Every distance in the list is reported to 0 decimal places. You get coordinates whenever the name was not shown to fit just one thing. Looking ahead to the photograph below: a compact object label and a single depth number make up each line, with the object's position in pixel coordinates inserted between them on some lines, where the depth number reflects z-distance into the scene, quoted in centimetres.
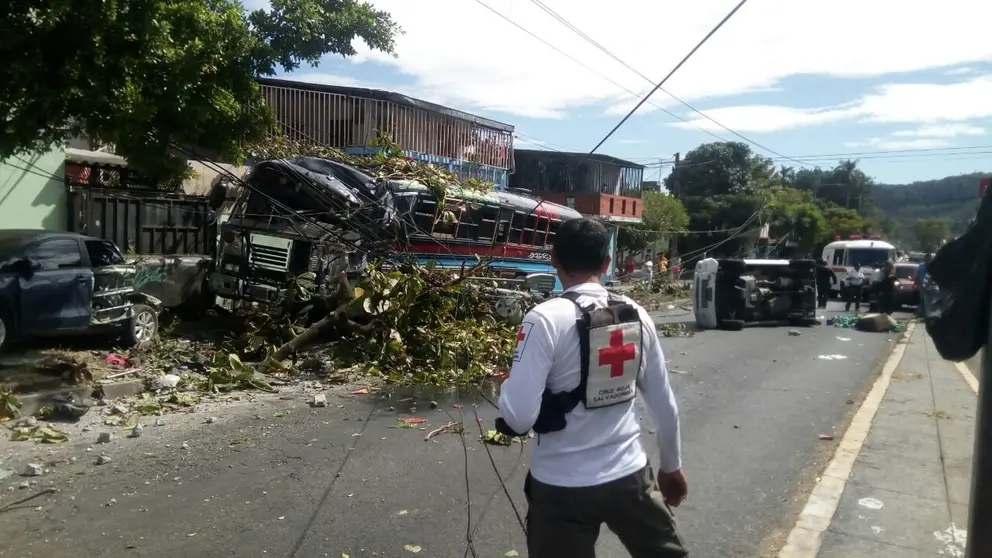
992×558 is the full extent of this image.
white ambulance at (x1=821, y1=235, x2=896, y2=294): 2830
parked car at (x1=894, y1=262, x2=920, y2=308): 2403
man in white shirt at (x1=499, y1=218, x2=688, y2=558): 274
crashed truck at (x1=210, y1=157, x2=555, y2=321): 1237
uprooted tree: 1068
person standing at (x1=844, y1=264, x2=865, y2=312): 2500
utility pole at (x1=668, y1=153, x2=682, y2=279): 4559
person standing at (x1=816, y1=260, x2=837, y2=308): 2437
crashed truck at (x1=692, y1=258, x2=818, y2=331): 1730
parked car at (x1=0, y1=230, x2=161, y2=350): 932
